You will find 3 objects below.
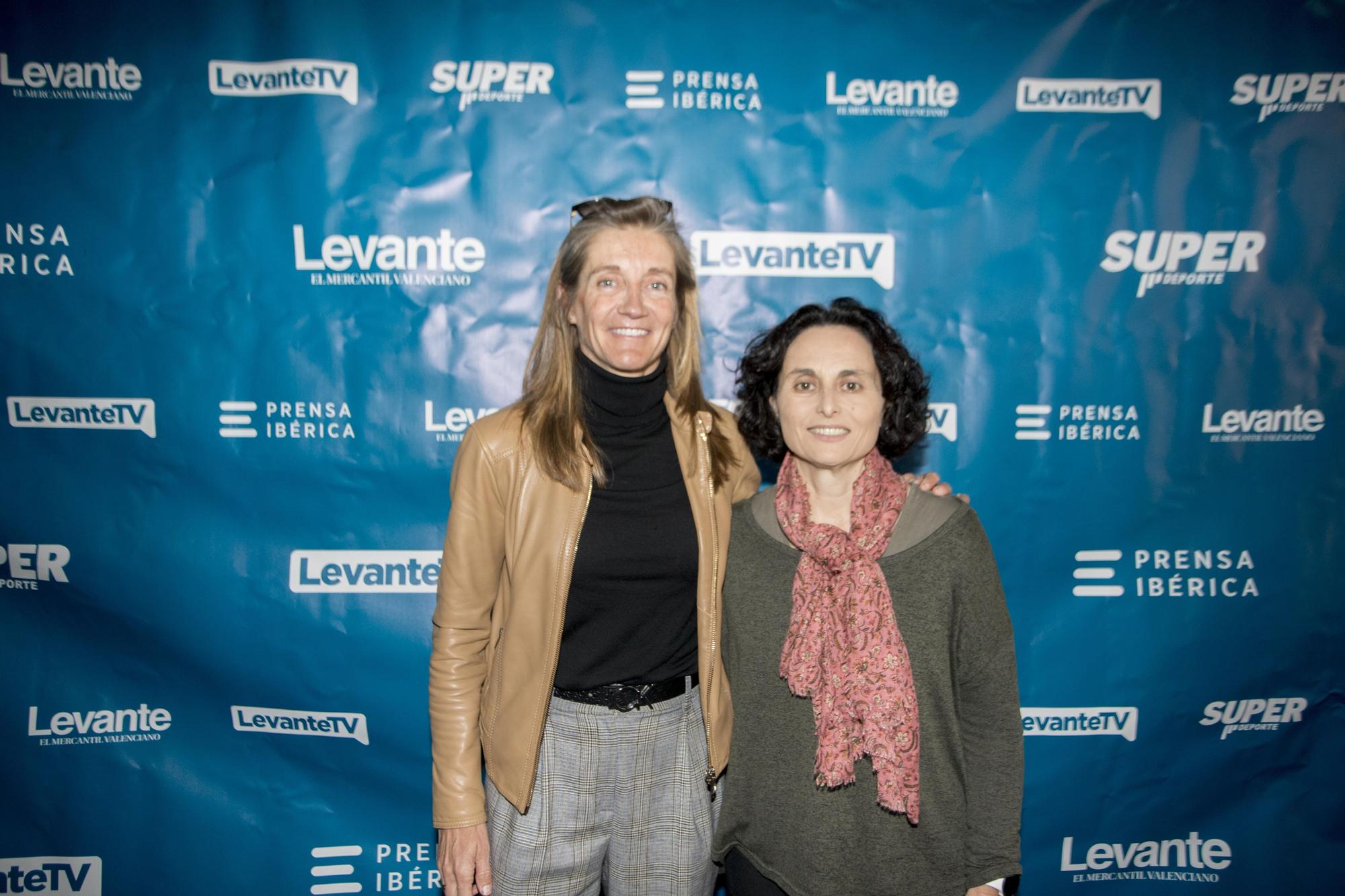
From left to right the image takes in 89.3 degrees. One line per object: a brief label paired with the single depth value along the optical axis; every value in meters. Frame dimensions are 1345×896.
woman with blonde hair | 1.31
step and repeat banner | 1.96
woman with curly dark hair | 1.19
